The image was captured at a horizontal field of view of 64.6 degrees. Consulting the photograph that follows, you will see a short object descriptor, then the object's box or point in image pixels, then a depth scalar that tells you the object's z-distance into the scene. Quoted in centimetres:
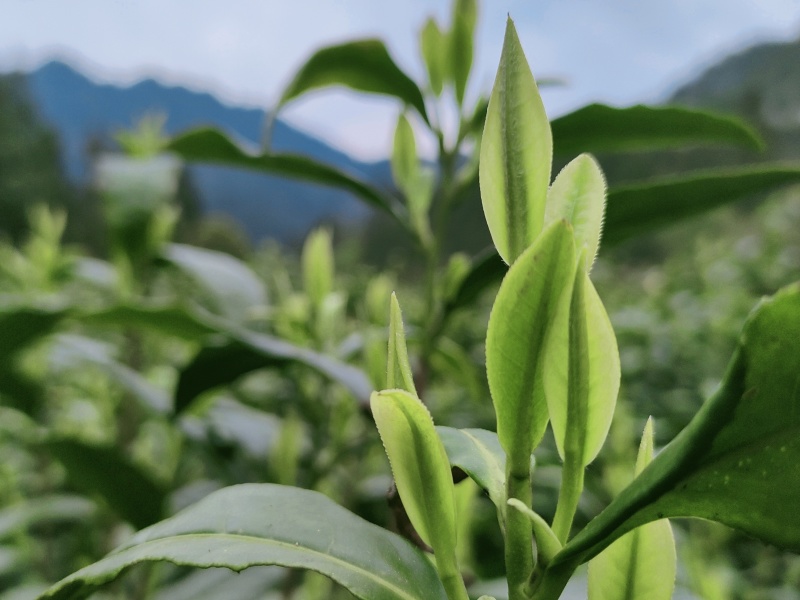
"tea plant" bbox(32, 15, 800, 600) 6
